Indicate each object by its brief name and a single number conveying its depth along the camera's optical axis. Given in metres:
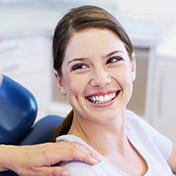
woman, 1.04
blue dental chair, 1.19
